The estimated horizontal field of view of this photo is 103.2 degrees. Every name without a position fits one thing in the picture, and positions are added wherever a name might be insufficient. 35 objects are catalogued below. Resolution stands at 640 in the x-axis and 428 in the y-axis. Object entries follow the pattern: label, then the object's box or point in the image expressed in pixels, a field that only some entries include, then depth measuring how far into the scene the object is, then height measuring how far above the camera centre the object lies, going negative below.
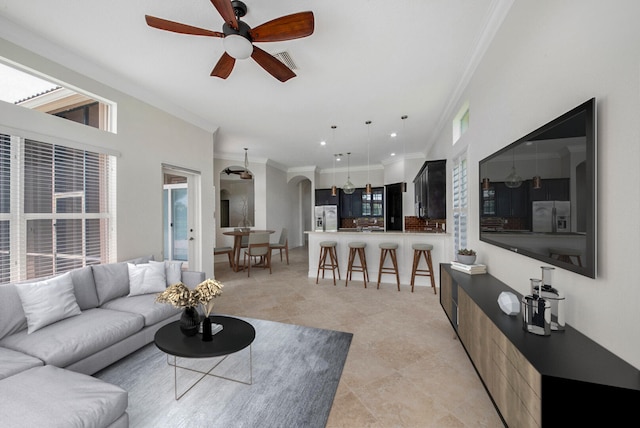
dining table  5.87 -0.67
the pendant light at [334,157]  4.93 +1.67
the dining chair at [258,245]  5.59 -0.68
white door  4.43 -0.05
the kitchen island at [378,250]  4.60 -0.71
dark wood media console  0.95 -0.69
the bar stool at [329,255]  5.00 -0.85
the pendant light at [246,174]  6.41 +1.04
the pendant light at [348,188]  6.03 +0.62
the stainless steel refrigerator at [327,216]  8.76 -0.08
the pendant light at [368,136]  4.64 +1.68
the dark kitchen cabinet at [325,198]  8.75 +0.56
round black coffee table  1.77 -0.95
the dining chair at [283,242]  6.64 -0.76
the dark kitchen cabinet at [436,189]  4.42 +0.43
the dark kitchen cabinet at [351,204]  8.66 +0.33
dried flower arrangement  1.94 -0.63
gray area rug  1.67 -1.34
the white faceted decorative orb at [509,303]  1.55 -0.57
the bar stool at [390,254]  4.61 -0.75
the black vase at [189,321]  2.00 -0.83
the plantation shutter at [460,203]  3.42 +0.13
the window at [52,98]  2.33 +1.24
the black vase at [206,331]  1.93 -0.89
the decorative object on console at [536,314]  1.32 -0.54
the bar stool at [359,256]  4.77 -0.86
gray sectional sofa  1.28 -0.92
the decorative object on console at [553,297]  1.35 -0.46
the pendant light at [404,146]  4.47 +1.68
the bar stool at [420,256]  4.35 -0.78
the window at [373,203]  8.36 +0.35
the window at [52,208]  2.28 +0.08
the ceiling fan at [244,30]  1.75 +1.36
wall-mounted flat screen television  1.21 +0.12
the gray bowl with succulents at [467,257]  2.62 -0.46
